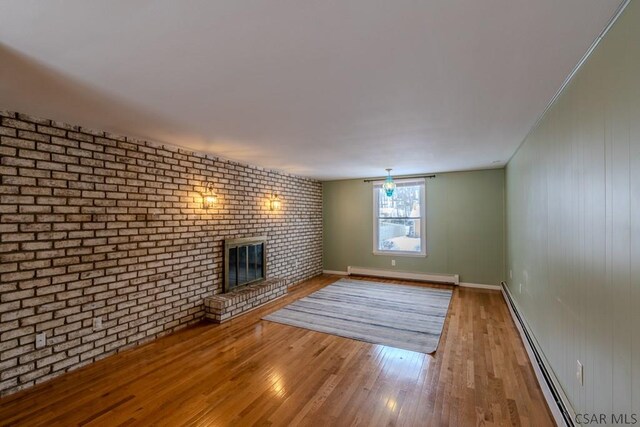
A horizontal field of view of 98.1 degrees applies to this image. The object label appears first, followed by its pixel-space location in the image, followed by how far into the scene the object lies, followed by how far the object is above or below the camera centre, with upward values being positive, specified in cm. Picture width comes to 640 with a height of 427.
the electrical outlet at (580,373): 168 -96
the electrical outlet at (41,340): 247 -109
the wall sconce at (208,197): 402 +30
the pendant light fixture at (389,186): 530 +62
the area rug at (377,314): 341 -143
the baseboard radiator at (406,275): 577 -127
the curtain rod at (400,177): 599 +92
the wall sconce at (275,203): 536 +29
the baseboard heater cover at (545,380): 188 -132
